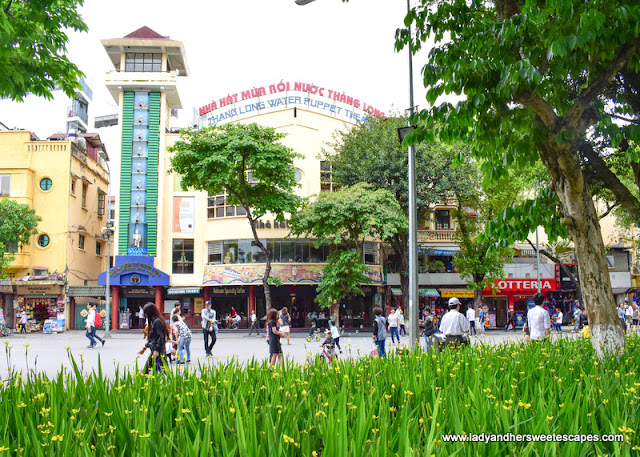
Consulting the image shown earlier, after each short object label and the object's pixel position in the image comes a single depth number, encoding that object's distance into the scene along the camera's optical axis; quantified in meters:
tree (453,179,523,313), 34.34
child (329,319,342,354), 15.87
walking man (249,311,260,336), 34.06
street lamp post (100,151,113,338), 30.40
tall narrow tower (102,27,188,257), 39.56
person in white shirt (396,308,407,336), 25.79
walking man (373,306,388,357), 15.50
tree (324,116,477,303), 33.19
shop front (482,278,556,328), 40.41
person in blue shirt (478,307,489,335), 33.01
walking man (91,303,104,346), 21.36
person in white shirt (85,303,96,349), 21.30
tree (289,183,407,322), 31.11
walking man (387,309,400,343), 23.59
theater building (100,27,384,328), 38.00
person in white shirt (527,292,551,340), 11.18
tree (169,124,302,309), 30.66
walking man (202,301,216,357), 17.61
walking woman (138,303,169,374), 10.09
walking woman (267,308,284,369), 13.23
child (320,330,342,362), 11.70
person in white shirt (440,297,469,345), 11.65
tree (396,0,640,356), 5.81
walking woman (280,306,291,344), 17.46
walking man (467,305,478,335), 29.09
